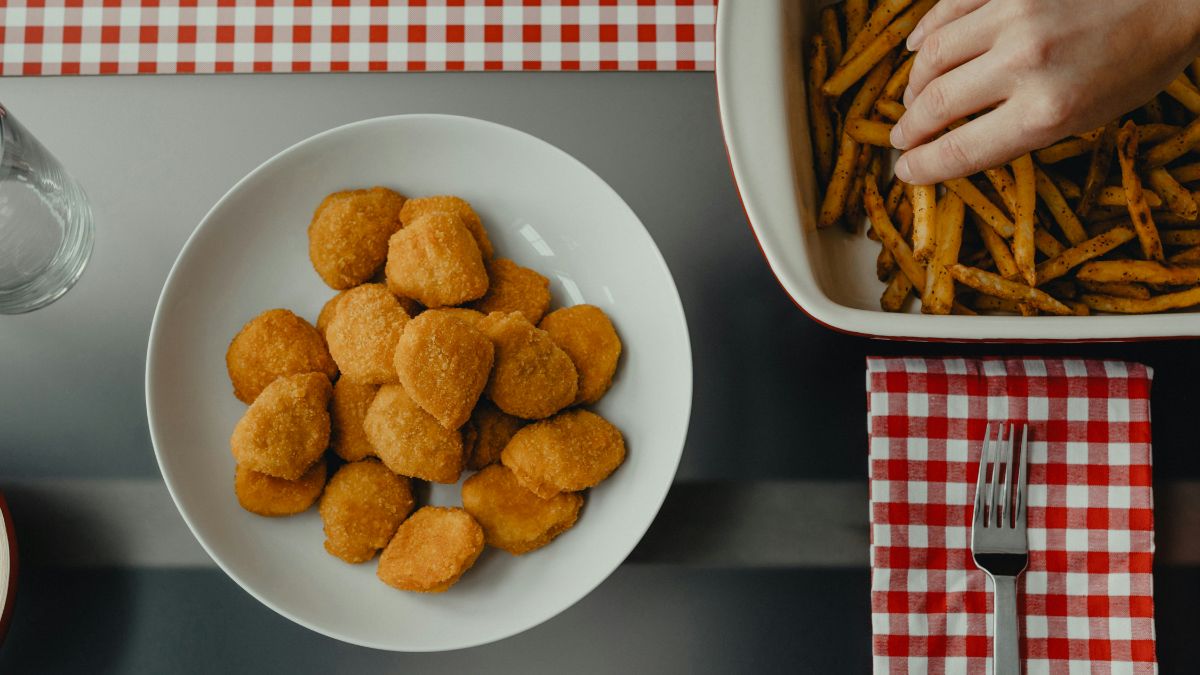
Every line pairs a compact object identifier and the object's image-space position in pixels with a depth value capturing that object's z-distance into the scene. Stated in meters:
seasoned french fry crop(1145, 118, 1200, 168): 1.07
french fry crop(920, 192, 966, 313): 1.05
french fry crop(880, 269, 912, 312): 1.11
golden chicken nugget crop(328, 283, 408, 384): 1.11
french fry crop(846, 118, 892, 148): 1.08
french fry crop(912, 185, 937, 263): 1.05
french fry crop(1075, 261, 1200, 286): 1.06
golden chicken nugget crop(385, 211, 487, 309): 1.11
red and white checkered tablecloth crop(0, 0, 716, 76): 1.32
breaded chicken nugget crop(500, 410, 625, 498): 1.10
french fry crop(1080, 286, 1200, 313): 1.06
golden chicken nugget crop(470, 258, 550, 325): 1.18
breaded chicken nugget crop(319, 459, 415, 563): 1.12
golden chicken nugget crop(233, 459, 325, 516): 1.13
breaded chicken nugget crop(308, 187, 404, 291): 1.15
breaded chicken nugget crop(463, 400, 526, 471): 1.16
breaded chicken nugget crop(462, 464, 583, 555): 1.12
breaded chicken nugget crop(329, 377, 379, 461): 1.15
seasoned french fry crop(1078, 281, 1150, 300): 1.08
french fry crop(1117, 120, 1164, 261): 1.04
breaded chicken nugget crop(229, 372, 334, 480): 1.08
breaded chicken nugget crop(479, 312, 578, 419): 1.09
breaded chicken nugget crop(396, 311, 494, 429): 1.05
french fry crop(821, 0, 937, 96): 1.07
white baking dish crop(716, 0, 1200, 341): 0.98
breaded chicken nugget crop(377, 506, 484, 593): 1.08
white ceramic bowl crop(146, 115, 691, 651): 1.13
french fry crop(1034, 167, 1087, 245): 1.08
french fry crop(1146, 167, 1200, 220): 1.06
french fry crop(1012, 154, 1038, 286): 1.03
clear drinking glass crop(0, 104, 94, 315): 1.16
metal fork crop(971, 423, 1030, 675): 1.19
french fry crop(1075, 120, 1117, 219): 1.08
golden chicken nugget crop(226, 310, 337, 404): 1.14
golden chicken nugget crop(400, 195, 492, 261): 1.17
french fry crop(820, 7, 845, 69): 1.15
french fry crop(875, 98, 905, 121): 1.08
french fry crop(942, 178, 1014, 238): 1.05
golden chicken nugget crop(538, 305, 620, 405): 1.15
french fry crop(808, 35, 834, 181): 1.14
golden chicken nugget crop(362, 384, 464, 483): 1.09
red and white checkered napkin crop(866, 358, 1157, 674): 1.20
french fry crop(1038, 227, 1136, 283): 1.07
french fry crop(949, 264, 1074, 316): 1.04
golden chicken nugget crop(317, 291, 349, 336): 1.18
